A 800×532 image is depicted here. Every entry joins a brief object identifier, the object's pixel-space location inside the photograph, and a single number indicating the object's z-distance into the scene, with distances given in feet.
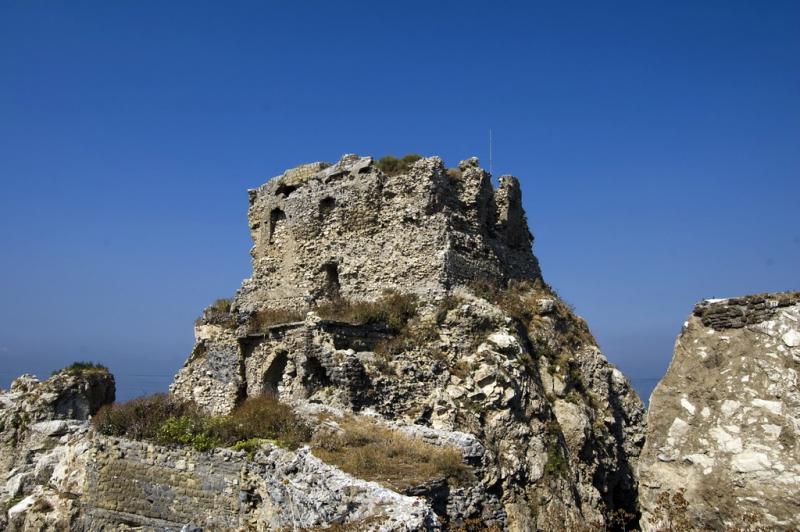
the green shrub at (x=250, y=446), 41.52
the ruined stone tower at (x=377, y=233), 69.26
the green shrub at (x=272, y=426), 42.27
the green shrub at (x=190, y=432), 42.65
